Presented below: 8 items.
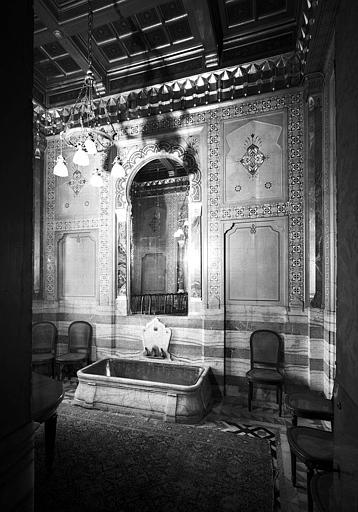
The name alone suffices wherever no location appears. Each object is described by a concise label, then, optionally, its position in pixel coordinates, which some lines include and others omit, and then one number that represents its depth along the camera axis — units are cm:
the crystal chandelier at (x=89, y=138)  409
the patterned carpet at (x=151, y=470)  250
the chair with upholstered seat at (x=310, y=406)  296
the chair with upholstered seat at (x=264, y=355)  444
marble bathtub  407
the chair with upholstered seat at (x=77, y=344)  566
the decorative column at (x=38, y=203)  627
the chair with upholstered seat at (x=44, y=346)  545
